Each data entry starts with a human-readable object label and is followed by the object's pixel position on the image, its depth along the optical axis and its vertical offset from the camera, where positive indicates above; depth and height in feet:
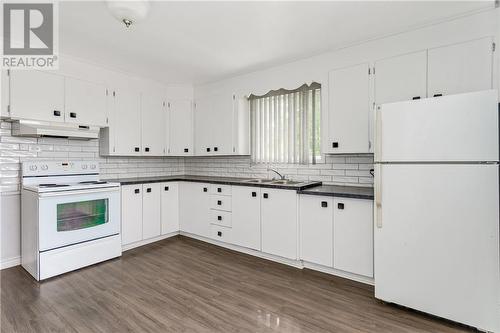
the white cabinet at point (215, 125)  13.28 +2.24
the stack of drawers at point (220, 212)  11.84 -2.10
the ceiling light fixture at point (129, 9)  6.28 +3.90
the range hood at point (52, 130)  9.34 +1.45
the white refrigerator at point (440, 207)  5.98 -1.01
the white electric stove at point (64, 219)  8.91 -1.89
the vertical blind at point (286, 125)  11.32 +1.93
